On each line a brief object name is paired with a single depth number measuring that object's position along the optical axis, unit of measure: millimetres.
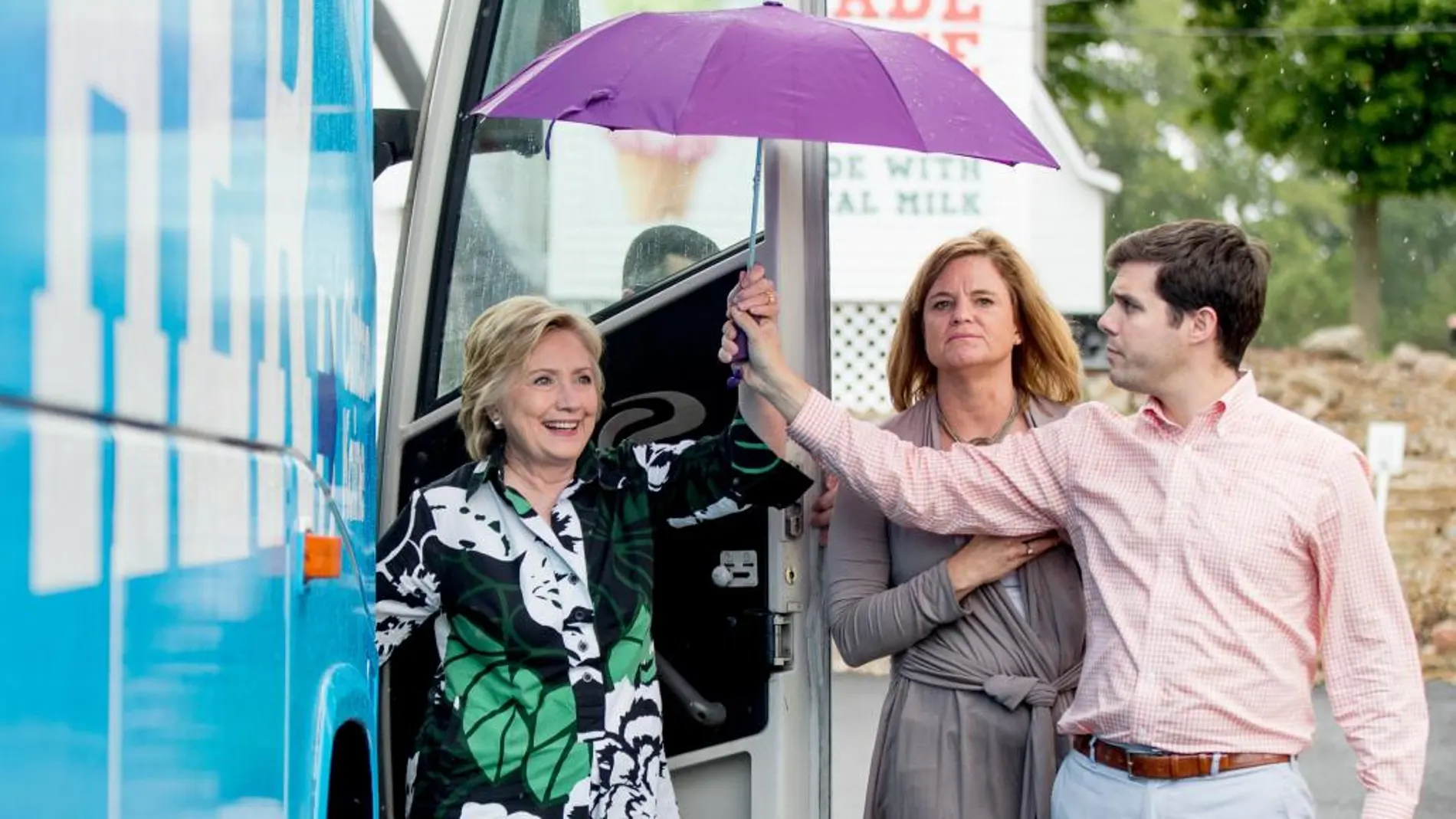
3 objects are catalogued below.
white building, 4094
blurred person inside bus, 4023
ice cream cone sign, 4035
